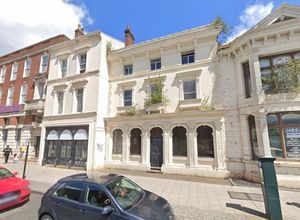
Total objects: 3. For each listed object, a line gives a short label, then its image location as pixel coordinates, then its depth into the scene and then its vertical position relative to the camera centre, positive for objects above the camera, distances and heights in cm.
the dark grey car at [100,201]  377 -155
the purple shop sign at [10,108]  2008 +381
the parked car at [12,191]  582 -189
